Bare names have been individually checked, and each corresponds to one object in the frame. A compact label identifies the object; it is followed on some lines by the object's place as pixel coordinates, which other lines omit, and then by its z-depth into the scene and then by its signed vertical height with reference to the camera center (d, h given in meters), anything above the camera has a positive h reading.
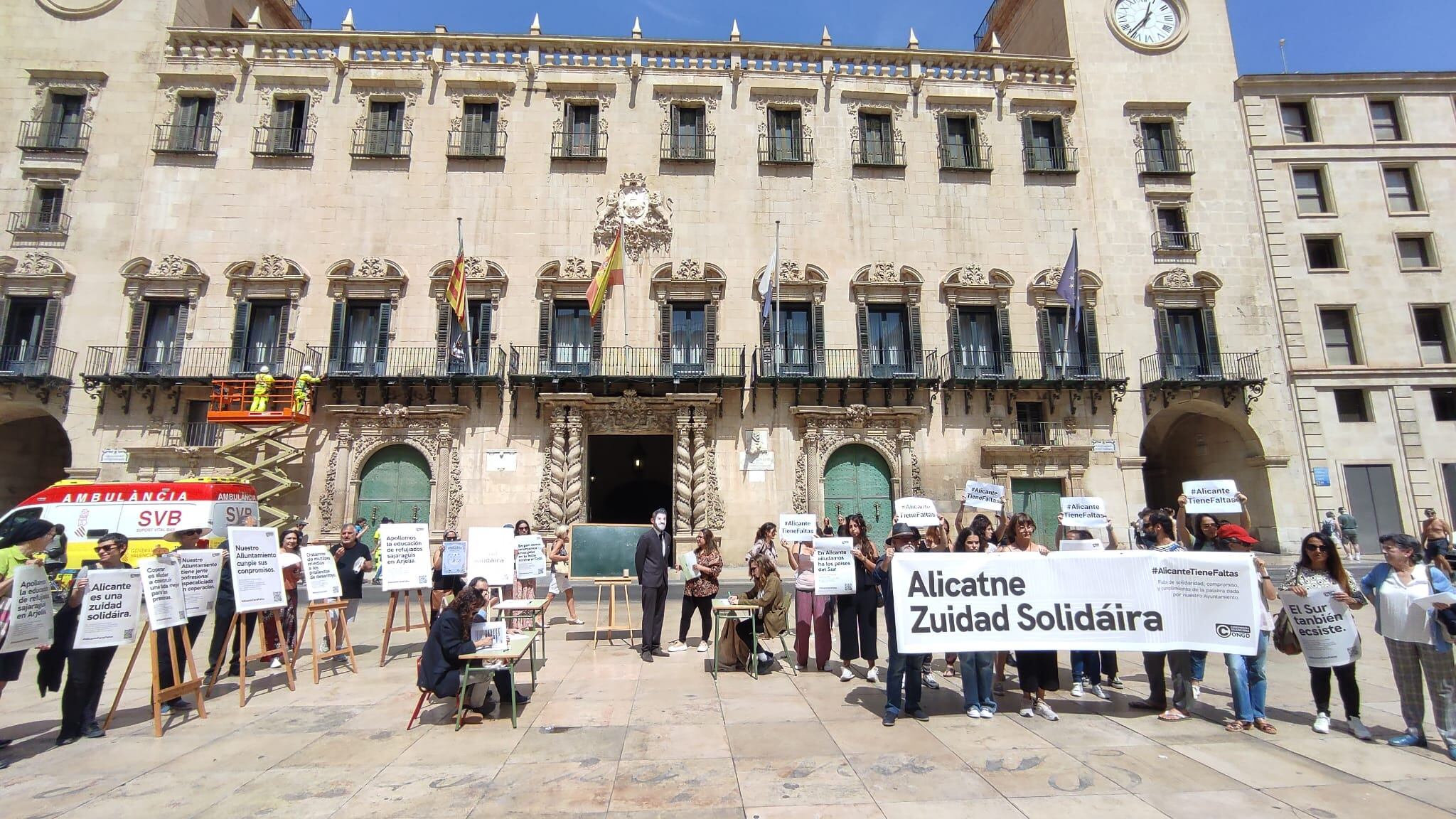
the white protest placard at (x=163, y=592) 6.89 -0.61
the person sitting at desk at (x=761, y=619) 8.90 -1.23
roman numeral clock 25.39 +18.79
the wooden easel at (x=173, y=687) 6.55 -1.57
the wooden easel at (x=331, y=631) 8.72 -1.28
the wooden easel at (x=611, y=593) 10.75 -1.02
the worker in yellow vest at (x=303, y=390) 20.00 +4.18
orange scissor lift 19.78 +2.91
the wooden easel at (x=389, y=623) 9.57 -1.33
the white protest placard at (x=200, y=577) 7.53 -0.50
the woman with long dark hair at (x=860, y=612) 8.00 -1.07
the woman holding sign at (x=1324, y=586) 6.28 -0.63
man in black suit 9.62 -0.81
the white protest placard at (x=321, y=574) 8.91 -0.57
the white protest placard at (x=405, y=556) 10.00 -0.38
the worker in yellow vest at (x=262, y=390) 19.70 +4.15
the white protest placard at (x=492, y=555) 11.07 -0.42
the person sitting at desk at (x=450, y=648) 6.77 -1.20
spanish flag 19.97 +7.40
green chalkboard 11.66 -0.39
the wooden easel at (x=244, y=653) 7.54 -1.46
